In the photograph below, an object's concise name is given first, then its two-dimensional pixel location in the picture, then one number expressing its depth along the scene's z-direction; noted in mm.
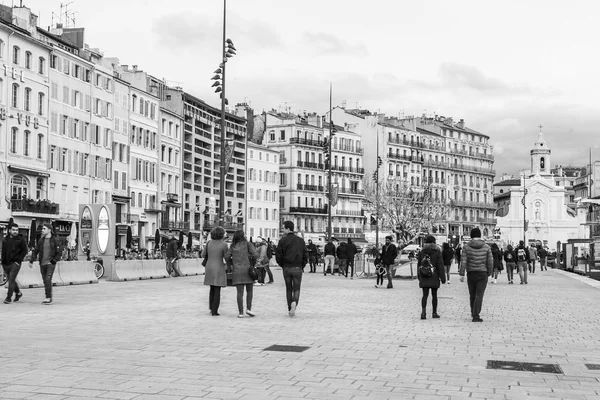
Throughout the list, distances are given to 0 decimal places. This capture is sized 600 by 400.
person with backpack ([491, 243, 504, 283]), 37875
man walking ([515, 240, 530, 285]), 35594
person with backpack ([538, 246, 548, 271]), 60681
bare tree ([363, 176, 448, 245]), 96625
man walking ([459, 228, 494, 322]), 17172
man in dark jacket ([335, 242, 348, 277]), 41281
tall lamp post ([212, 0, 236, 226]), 33694
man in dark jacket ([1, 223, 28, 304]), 20500
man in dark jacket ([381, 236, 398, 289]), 29109
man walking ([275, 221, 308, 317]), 17344
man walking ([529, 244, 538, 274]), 44056
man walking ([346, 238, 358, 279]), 39900
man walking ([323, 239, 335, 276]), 43469
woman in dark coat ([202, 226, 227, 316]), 17312
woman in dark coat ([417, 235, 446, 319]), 17672
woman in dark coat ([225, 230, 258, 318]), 17172
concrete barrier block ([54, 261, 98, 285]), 30047
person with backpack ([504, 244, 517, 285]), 36406
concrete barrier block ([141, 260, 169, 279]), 36372
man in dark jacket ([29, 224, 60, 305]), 20391
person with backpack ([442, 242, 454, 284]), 35194
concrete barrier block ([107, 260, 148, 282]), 33875
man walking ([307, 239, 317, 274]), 47500
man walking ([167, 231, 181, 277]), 38094
